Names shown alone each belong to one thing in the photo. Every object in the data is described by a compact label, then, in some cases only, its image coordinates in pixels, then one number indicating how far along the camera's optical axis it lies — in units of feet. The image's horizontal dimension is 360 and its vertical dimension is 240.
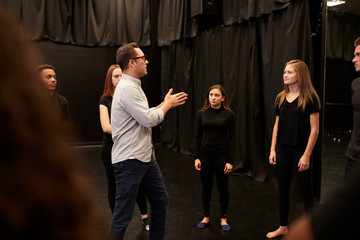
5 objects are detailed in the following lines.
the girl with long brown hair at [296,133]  8.62
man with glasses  6.92
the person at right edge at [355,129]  7.60
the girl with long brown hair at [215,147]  9.84
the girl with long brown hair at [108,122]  8.93
